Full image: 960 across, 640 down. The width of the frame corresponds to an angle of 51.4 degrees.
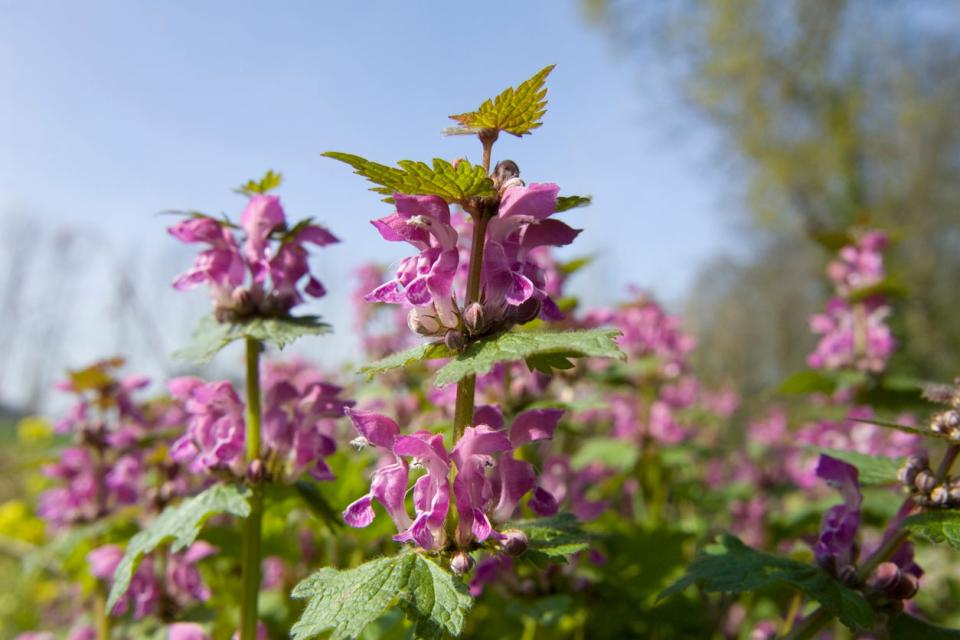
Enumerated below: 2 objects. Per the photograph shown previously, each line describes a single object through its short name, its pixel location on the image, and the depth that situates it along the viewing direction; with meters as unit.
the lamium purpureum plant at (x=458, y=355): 0.18
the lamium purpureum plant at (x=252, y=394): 0.24
